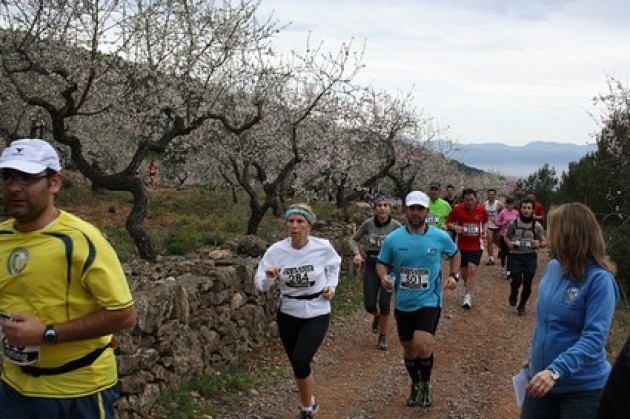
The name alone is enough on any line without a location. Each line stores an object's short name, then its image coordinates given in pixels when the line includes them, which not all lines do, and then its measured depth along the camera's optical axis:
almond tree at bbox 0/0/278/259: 11.59
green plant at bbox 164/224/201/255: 13.01
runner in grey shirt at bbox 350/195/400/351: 8.44
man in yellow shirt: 2.84
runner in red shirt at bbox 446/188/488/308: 11.28
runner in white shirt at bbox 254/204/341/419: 5.60
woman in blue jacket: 3.39
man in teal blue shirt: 6.16
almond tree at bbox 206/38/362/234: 16.04
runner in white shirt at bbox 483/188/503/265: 15.76
